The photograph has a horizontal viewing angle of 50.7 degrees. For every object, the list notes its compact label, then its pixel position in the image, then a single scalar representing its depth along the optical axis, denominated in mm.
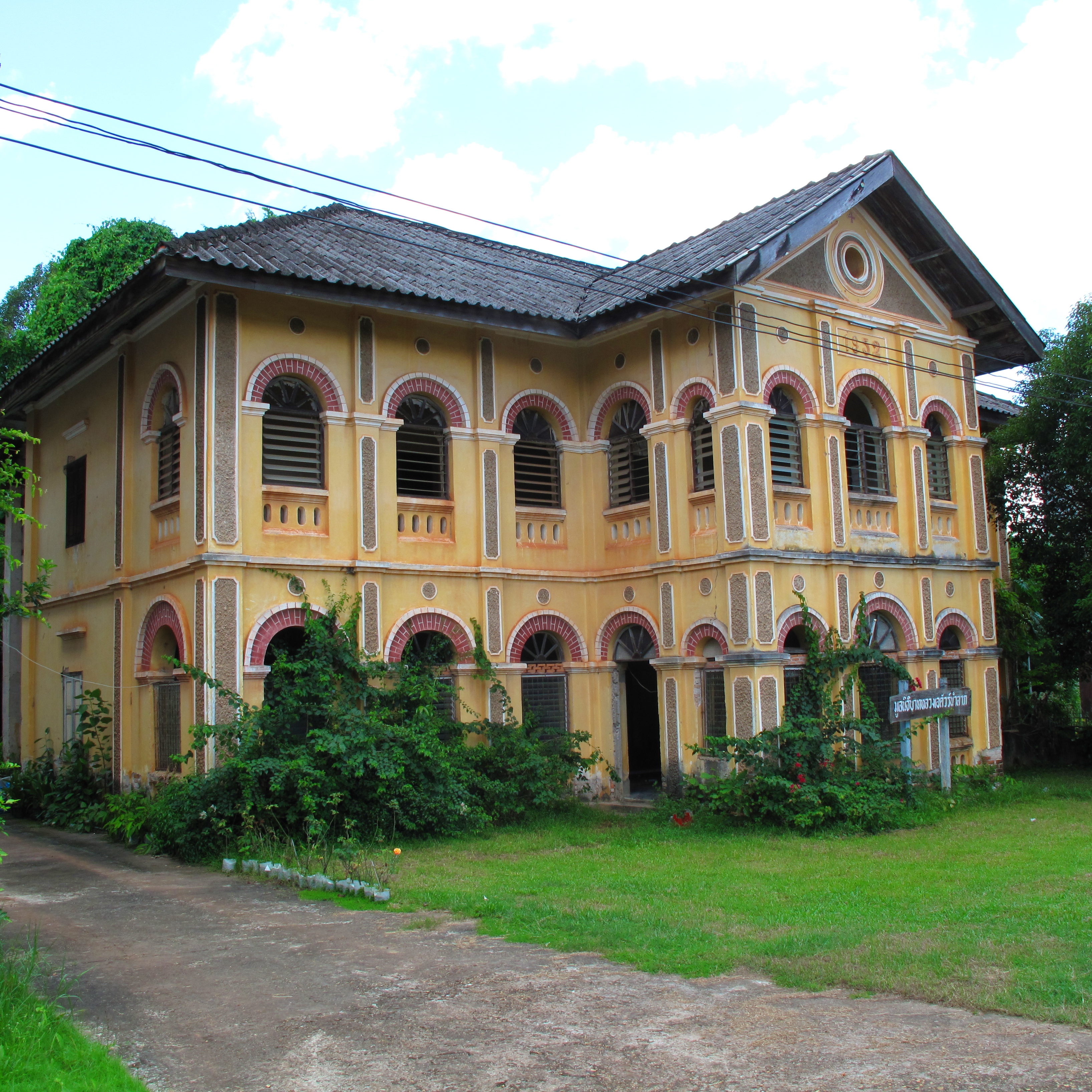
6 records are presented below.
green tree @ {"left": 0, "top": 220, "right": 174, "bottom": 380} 26828
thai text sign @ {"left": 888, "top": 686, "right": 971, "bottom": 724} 15242
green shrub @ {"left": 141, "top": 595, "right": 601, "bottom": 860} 12945
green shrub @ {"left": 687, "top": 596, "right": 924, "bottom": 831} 14008
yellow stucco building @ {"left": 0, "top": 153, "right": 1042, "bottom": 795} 14602
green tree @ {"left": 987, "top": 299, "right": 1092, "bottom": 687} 18734
